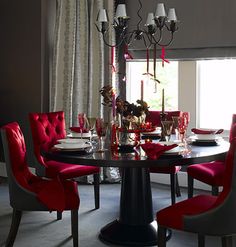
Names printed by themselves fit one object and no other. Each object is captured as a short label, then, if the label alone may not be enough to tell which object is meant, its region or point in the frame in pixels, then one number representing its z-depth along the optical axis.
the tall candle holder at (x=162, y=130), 3.05
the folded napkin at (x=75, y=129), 3.46
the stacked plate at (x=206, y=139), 3.08
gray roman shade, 4.15
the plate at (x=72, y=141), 2.96
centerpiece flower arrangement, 2.86
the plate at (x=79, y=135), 3.31
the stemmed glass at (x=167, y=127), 2.91
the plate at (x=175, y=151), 2.60
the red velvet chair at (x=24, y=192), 2.74
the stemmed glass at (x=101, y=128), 2.92
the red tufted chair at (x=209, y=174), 3.29
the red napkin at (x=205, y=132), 3.26
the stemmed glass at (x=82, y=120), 3.12
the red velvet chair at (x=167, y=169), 3.73
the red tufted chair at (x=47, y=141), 3.59
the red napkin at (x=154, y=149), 2.52
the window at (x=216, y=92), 4.45
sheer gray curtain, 4.84
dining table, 3.11
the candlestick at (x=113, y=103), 2.84
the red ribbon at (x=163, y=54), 4.25
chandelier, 3.28
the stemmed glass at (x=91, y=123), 3.11
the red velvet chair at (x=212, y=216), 2.15
